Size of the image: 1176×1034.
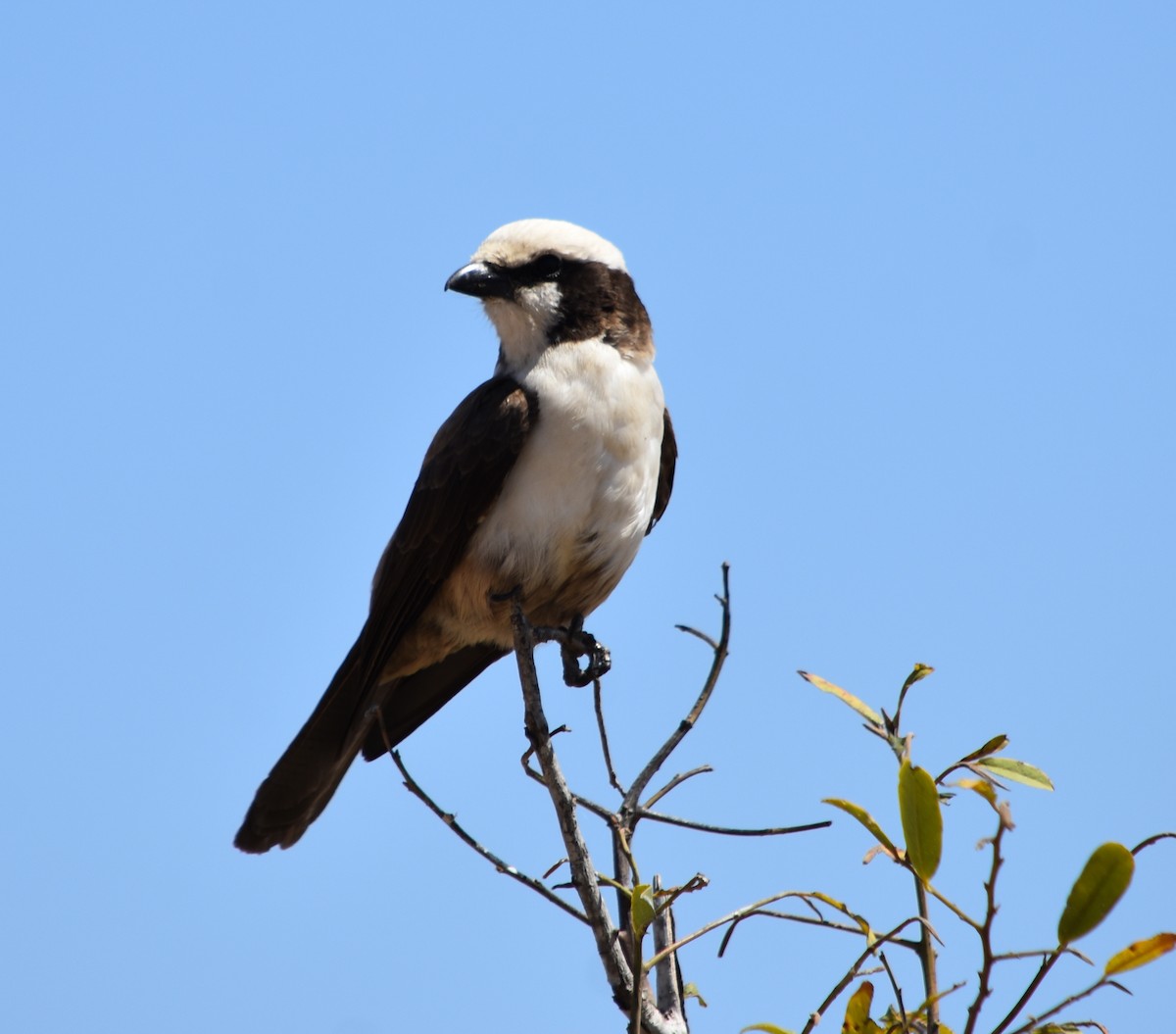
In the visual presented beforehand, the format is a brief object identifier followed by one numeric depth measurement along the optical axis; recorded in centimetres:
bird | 927
